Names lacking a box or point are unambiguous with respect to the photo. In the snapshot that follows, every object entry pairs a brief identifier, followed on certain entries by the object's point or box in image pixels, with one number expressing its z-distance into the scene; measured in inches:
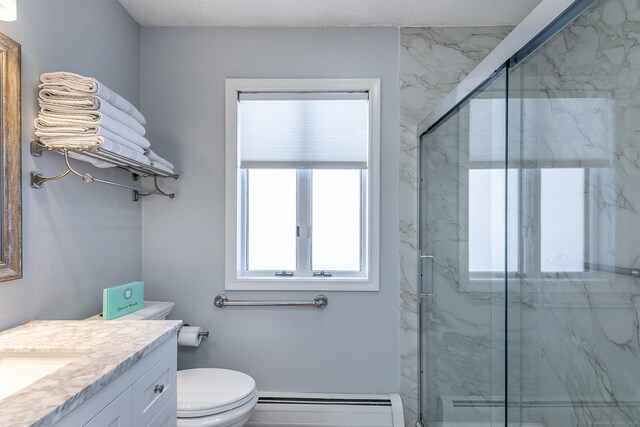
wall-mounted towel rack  50.9
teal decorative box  60.3
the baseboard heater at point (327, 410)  79.7
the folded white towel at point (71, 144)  50.7
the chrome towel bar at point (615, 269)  30.0
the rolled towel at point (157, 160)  68.5
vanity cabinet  31.4
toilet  60.5
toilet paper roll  77.6
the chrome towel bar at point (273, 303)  81.7
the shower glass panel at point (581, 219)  30.7
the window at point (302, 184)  82.4
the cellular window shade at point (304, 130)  83.6
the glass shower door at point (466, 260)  50.7
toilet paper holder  80.8
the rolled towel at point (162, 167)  69.0
